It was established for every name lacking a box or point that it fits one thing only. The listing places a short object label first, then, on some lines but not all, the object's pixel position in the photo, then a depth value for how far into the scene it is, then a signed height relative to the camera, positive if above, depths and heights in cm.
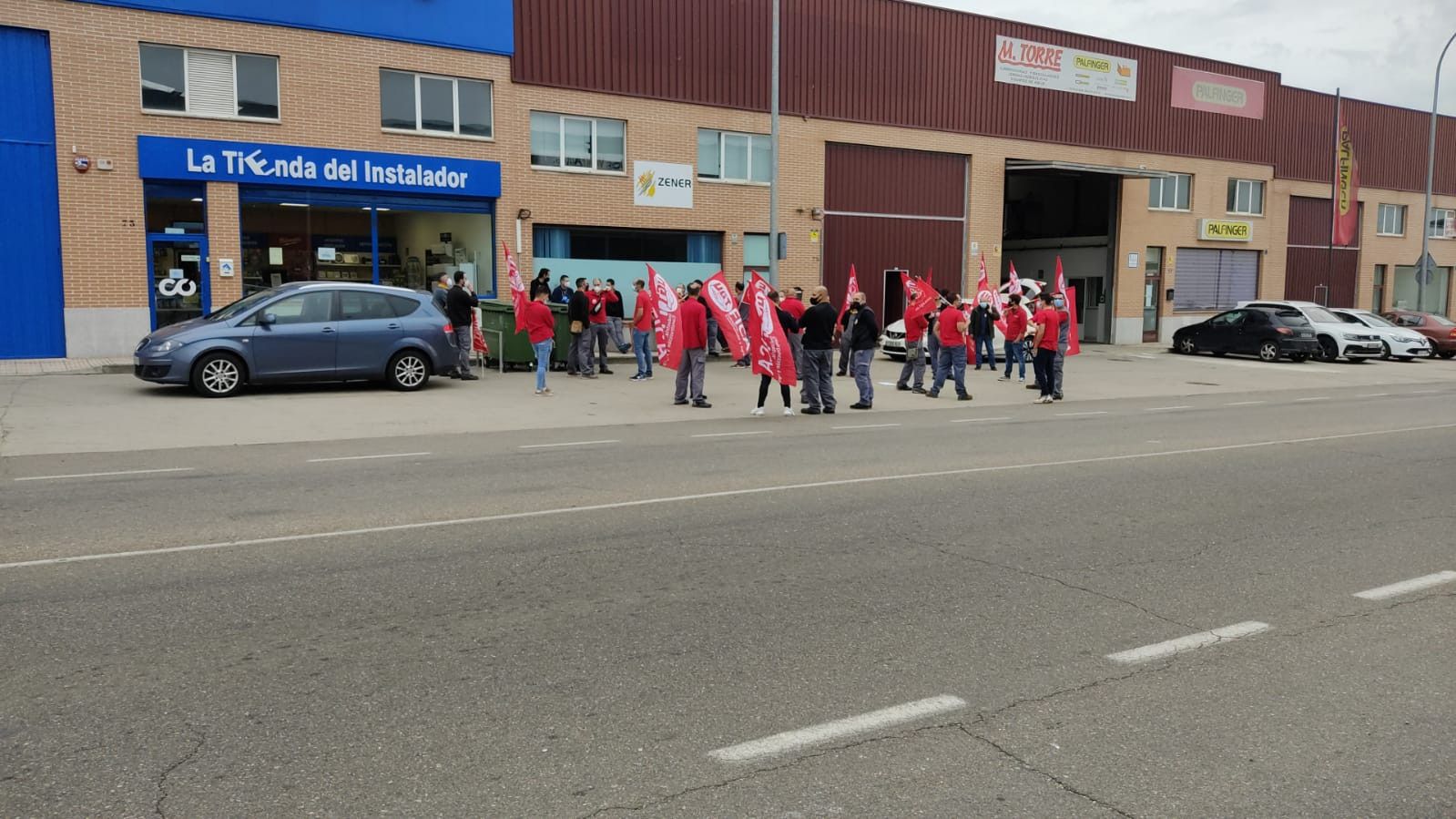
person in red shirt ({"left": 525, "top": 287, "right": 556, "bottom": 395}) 1655 -51
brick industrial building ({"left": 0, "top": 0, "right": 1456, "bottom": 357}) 1936 +340
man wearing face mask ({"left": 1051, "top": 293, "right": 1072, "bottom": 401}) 1761 -54
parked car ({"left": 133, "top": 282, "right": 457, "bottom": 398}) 1471 -70
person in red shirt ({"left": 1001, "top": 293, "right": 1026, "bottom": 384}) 2028 -46
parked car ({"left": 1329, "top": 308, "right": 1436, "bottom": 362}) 2853 -79
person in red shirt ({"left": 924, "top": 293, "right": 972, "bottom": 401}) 1708 -67
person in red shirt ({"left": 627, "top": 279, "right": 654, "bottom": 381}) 1948 -62
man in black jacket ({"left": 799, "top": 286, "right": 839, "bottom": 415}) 1460 -71
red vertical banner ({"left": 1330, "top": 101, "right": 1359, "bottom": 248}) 3872 +433
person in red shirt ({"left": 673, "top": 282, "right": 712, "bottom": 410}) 1503 -70
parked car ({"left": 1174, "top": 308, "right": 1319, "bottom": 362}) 2775 -71
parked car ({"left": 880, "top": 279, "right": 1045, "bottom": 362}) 2441 -89
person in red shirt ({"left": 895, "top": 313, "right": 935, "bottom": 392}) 1807 -83
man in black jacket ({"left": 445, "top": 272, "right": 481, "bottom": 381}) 1816 -32
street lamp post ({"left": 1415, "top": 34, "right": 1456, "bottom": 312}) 3478 +305
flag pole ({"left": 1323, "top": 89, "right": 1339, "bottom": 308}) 3828 +394
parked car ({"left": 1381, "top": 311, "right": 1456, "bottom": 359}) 3061 -48
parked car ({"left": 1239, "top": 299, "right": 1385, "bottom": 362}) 2758 -73
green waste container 1984 -71
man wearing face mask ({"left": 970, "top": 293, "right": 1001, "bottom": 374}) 2245 -49
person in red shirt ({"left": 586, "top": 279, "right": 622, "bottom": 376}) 1995 -36
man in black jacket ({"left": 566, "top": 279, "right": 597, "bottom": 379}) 1884 -92
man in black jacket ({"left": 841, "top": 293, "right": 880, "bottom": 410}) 1548 -59
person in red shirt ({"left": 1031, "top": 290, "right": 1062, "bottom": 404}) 1683 -63
